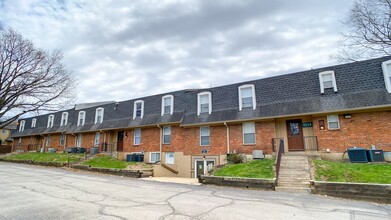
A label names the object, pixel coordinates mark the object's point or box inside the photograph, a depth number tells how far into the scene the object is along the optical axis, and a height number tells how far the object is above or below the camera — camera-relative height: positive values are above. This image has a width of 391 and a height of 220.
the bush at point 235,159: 14.62 -0.45
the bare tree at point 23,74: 23.08 +8.28
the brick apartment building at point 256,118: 12.70 +2.30
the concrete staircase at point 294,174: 9.45 -1.05
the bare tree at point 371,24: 18.90 +10.70
